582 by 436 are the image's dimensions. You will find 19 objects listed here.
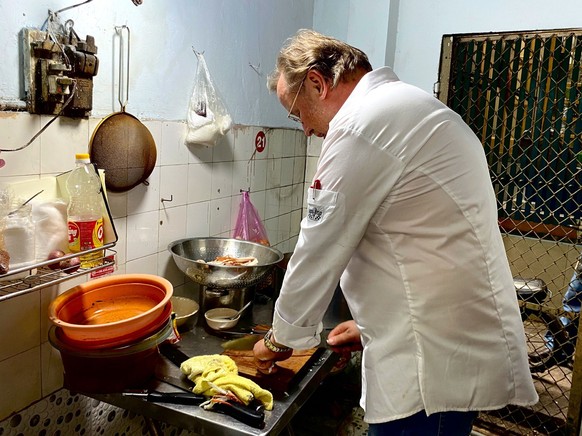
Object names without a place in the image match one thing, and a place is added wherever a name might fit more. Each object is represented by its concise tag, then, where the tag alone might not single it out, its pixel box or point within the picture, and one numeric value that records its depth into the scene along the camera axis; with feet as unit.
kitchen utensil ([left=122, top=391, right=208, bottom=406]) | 3.94
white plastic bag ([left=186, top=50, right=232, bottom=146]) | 6.05
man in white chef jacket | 3.37
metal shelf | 3.30
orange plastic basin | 3.85
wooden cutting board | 4.30
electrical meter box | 3.98
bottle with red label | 3.90
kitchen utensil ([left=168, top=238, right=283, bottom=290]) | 5.28
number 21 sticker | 7.81
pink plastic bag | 7.30
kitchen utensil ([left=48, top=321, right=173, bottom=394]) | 3.87
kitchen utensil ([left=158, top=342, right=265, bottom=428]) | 3.71
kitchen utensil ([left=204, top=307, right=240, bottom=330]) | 5.37
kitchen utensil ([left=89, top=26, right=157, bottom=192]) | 4.74
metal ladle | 5.51
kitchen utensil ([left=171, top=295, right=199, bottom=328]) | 5.62
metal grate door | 7.29
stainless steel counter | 3.73
